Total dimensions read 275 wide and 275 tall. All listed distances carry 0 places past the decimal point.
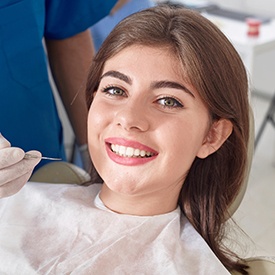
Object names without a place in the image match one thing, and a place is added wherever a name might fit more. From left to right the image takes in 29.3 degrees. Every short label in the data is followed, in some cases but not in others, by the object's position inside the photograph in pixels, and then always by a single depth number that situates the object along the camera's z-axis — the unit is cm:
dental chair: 136
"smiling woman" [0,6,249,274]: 113
